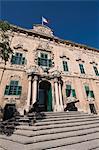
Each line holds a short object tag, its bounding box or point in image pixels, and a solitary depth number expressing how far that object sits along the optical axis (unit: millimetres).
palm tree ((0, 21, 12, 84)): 9458
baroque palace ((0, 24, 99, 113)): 12750
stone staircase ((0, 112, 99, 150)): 5480
